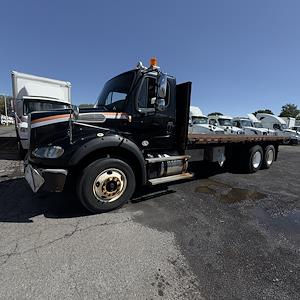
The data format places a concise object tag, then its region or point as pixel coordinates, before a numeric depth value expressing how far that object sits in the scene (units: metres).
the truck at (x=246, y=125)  19.98
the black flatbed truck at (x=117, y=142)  3.86
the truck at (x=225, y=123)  18.66
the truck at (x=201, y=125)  16.52
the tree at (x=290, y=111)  75.88
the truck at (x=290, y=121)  32.78
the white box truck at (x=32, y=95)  8.94
